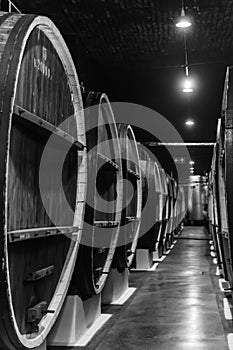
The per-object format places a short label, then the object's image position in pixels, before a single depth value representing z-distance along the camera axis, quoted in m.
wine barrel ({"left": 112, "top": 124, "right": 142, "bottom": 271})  4.39
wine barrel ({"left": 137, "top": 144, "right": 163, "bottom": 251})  6.78
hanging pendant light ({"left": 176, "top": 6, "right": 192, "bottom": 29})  6.37
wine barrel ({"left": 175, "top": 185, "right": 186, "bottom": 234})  12.84
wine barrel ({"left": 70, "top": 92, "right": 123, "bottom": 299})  3.05
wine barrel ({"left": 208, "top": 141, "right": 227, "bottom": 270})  3.92
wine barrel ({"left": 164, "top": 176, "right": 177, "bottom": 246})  10.21
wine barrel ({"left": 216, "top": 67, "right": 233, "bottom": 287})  2.69
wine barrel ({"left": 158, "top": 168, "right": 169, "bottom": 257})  8.70
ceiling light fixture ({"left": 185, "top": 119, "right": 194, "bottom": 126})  14.33
